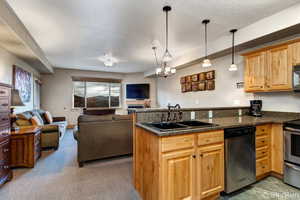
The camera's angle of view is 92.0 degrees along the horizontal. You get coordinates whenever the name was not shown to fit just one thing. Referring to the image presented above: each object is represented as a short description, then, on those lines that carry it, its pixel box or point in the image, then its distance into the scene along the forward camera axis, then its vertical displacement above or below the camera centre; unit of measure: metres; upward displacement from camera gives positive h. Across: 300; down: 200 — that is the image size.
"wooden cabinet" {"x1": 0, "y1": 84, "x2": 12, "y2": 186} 2.09 -0.50
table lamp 2.80 +0.01
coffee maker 2.95 -0.18
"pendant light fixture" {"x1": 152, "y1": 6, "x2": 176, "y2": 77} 2.22 +0.82
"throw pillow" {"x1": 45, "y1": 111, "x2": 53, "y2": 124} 4.84 -0.59
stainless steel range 2.07 -0.79
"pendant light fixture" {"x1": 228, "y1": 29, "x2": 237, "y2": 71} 2.80 +1.12
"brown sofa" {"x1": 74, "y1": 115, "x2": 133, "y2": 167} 2.84 -0.75
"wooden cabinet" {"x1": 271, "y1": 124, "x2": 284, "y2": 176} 2.31 -0.80
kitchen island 1.53 -0.72
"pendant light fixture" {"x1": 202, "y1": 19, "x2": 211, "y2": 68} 2.62 +0.69
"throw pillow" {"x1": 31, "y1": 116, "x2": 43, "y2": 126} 3.68 -0.54
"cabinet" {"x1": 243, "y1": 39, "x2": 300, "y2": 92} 2.39 +0.59
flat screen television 7.41 +0.46
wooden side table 2.71 -0.90
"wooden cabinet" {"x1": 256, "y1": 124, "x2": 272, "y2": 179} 2.28 -0.83
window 6.77 +0.29
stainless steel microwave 2.26 +0.33
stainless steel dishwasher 1.90 -0.80
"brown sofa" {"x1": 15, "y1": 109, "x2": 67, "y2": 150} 3.57 -0.78
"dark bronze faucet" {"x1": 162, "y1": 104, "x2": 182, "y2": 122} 2.22 -0.20
